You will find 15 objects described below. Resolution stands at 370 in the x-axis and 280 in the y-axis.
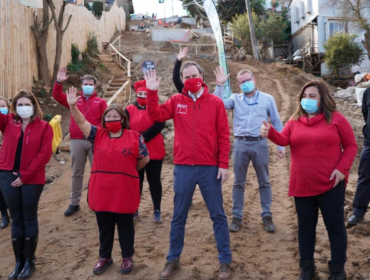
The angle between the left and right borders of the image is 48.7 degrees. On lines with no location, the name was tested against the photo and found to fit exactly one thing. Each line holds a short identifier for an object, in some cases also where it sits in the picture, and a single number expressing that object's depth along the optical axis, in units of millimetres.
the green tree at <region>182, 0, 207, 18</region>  41181
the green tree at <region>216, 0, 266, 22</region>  35281
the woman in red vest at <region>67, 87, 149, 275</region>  3955
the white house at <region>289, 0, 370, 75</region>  24891
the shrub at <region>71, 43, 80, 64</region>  17453
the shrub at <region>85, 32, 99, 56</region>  20391
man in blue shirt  5094
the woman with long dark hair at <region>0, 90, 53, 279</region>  4137
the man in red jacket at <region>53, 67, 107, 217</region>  5742
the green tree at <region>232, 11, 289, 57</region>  28828
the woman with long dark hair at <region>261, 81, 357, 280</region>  3639
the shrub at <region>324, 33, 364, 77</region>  21672
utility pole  25969
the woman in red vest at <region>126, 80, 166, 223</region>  5207
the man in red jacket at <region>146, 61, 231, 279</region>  3961
